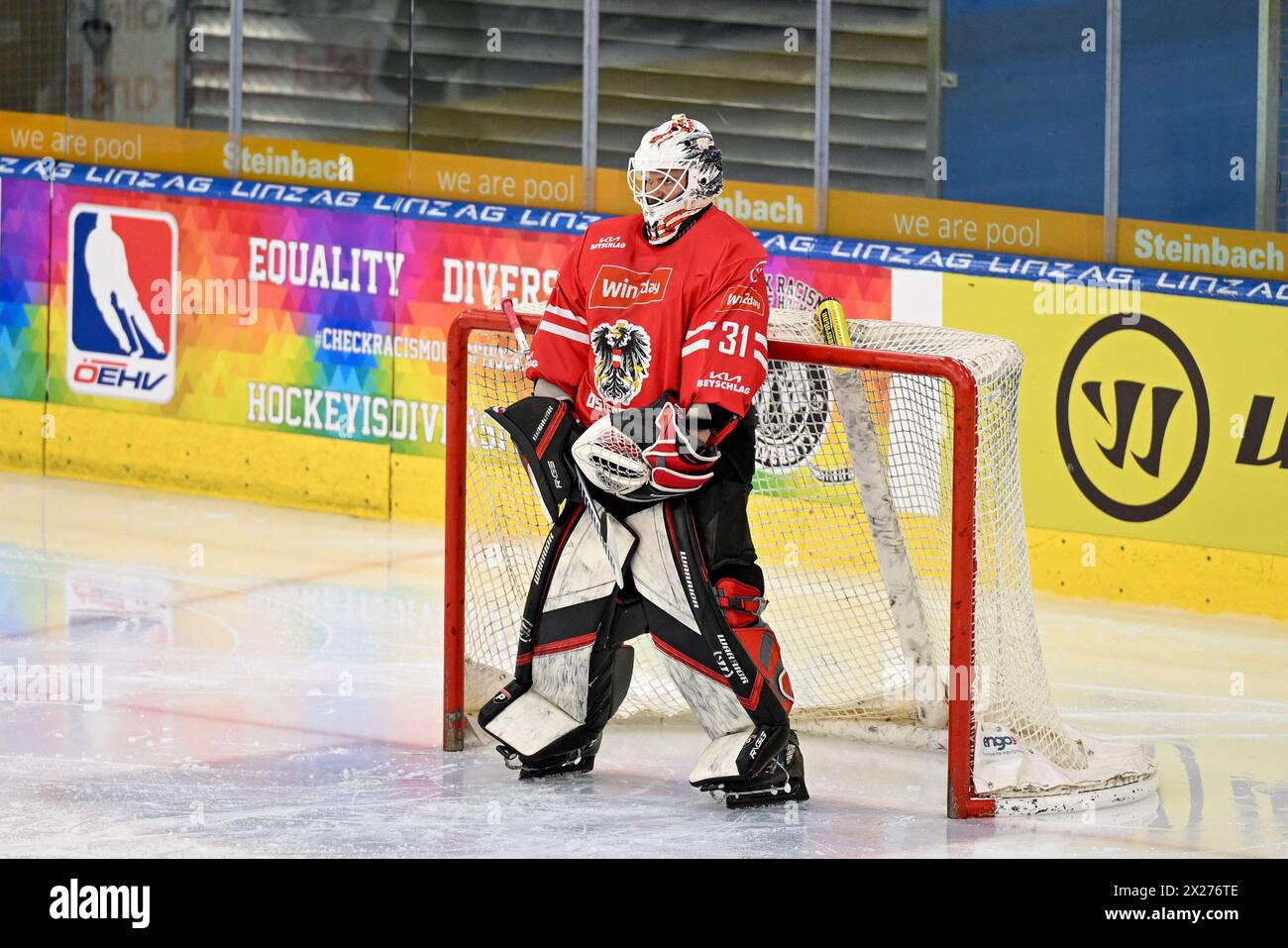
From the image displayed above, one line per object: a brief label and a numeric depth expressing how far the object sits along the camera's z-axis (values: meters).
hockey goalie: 10.78
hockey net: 11.01
